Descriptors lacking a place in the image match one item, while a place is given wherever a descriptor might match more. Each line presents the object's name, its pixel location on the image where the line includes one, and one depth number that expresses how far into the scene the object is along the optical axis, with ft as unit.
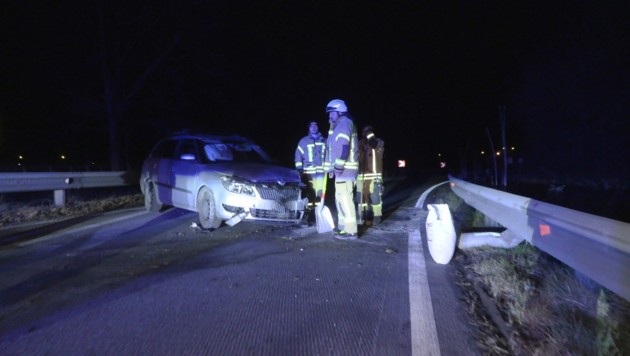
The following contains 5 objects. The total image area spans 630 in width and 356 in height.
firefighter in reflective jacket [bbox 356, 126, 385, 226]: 28.35
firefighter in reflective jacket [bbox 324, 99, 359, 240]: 22.24
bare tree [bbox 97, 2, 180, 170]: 64.85
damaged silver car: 23.39
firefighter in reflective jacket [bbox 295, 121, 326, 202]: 29.12
